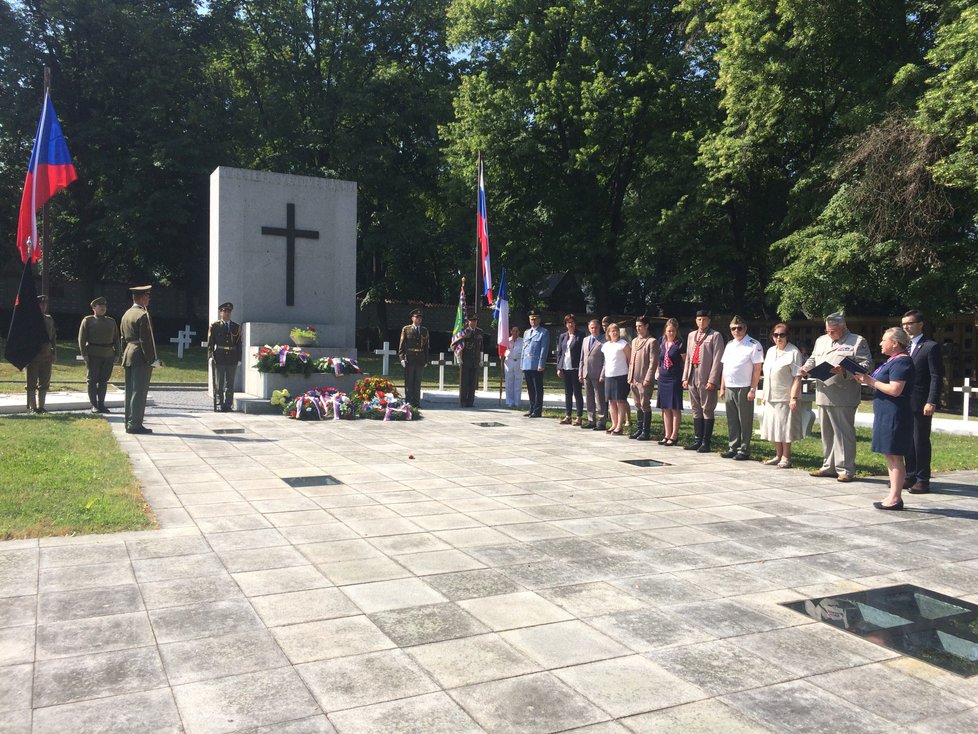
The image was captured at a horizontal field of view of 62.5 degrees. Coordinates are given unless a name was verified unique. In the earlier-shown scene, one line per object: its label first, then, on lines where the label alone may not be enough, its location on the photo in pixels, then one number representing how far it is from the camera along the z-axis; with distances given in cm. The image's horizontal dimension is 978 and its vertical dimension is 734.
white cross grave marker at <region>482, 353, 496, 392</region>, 2211
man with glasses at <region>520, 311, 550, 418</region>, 1567
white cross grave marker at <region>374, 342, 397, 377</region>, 2318
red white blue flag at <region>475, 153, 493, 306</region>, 1755
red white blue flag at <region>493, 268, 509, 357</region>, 1775
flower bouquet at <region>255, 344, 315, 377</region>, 1501
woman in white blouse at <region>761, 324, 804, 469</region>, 988
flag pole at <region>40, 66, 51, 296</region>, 1516
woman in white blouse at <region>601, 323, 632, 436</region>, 1290
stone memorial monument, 1708
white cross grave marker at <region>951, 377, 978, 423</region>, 1669
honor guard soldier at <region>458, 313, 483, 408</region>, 1706
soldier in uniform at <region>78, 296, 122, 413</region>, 1330
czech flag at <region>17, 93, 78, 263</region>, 1425
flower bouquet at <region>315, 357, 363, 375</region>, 1563
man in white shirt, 1057
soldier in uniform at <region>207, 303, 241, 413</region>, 1451
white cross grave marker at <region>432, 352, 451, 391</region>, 2188
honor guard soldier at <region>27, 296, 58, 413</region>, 1282
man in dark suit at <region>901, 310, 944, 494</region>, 838
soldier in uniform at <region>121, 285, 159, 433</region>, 1156
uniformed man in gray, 851
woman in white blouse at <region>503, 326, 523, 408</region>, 1788
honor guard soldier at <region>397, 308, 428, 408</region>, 1616
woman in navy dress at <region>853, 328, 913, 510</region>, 758
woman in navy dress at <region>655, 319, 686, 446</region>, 1195
